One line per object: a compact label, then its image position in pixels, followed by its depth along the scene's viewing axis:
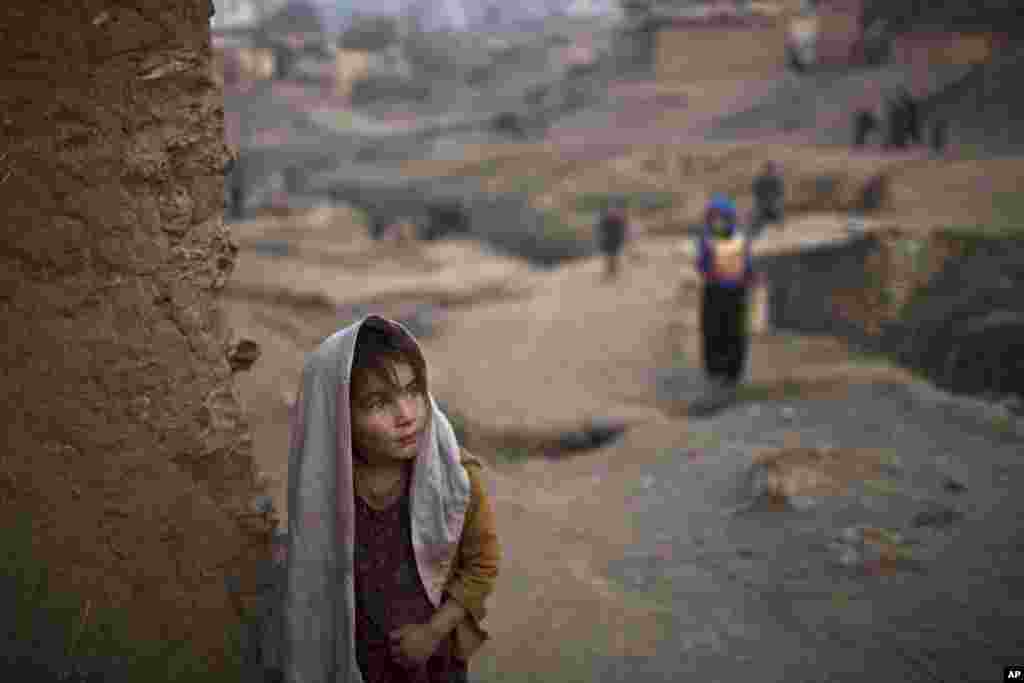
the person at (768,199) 16.78
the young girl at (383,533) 2.15
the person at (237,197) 23.04
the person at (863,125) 22.61
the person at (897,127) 21.81
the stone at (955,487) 5.53
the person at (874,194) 17.41
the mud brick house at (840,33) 32.59
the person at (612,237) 16.17
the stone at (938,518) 4.98
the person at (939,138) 21.19
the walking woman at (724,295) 8.17
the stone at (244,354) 2.81
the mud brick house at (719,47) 35.28
